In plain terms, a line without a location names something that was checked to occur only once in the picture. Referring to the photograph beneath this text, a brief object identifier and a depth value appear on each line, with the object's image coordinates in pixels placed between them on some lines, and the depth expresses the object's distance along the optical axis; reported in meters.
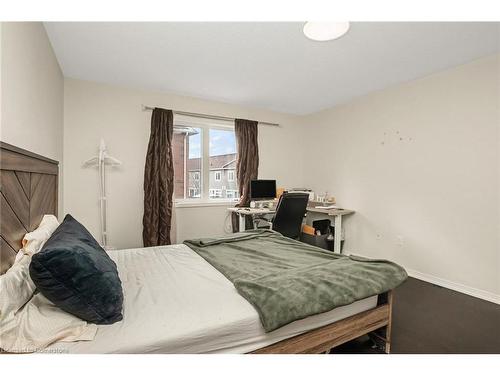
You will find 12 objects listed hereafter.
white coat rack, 3.12
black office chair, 2.92
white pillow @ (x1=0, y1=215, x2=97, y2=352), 0.91
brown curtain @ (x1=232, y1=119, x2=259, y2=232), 4.02
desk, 3.59
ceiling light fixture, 1.84
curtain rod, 3.40
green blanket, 1.24
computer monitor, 3.96
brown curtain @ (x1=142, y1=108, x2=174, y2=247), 3.33
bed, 1.03
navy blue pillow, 0.96
